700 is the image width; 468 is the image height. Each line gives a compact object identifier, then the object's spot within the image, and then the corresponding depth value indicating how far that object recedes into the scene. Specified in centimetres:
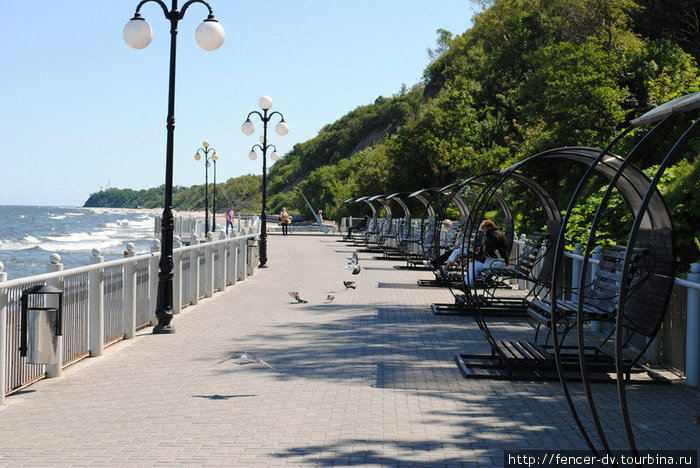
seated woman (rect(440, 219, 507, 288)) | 1502
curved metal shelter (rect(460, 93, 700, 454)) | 755
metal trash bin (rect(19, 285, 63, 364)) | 722
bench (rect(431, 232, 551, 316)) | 1295
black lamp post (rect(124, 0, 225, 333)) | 1133
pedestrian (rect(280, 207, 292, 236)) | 5680
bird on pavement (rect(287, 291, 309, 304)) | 1475
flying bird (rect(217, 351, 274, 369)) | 850
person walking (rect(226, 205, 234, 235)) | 4799
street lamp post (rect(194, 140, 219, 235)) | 5675
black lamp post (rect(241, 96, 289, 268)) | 2314
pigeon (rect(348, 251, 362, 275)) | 2052
